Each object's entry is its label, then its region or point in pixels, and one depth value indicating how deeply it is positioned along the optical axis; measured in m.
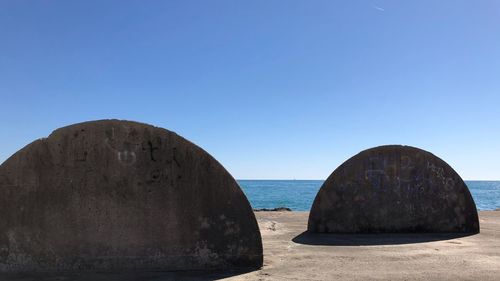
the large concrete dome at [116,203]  7.30
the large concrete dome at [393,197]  11.80
